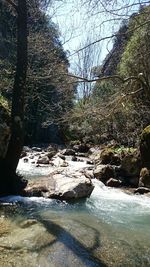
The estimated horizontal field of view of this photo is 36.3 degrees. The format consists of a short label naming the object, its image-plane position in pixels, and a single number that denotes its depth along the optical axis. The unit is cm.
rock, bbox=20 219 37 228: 344
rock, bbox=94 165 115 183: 678
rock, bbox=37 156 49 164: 910
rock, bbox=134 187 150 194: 582
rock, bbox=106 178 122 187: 638
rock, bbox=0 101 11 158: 488
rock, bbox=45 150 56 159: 1030
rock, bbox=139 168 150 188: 611
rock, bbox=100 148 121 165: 796
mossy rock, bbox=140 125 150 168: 648
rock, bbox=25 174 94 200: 495
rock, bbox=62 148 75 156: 1144
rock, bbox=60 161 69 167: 857
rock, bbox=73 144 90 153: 1265
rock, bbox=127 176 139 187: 653
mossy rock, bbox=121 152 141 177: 686
